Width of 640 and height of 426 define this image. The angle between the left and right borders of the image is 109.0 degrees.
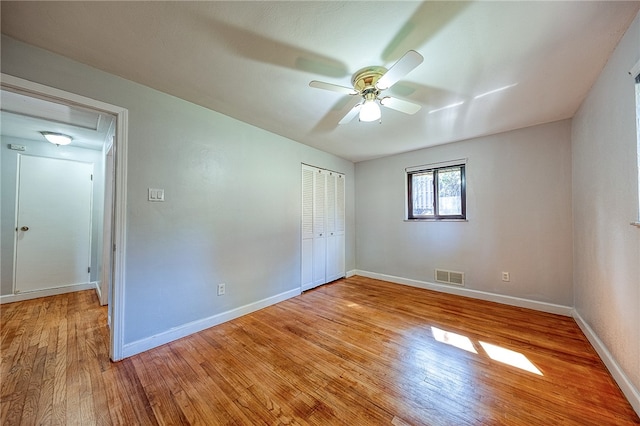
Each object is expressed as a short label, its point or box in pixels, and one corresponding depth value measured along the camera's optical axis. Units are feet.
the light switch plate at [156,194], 6.75
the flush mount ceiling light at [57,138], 9.62
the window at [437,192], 11.44
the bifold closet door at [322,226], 11.93
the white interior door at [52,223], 10.45
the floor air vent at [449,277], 11.18
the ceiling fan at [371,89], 5.10
